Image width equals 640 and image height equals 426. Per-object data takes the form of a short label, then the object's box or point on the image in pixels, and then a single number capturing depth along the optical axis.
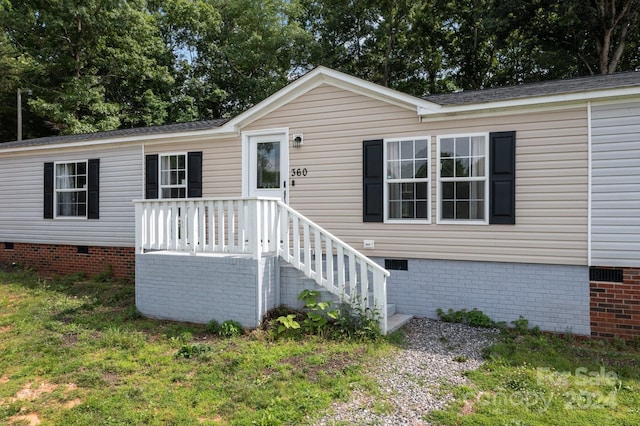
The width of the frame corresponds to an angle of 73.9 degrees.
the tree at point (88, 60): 16.27
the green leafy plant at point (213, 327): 5.44
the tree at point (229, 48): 19.78
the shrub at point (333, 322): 5.06
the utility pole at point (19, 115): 18.23
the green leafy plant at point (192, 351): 4.66
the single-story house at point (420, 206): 5.32
